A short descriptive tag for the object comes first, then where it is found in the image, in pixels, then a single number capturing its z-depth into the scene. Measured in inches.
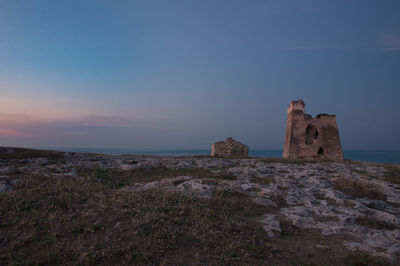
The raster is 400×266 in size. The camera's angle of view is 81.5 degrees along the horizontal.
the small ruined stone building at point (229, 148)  1153.4
